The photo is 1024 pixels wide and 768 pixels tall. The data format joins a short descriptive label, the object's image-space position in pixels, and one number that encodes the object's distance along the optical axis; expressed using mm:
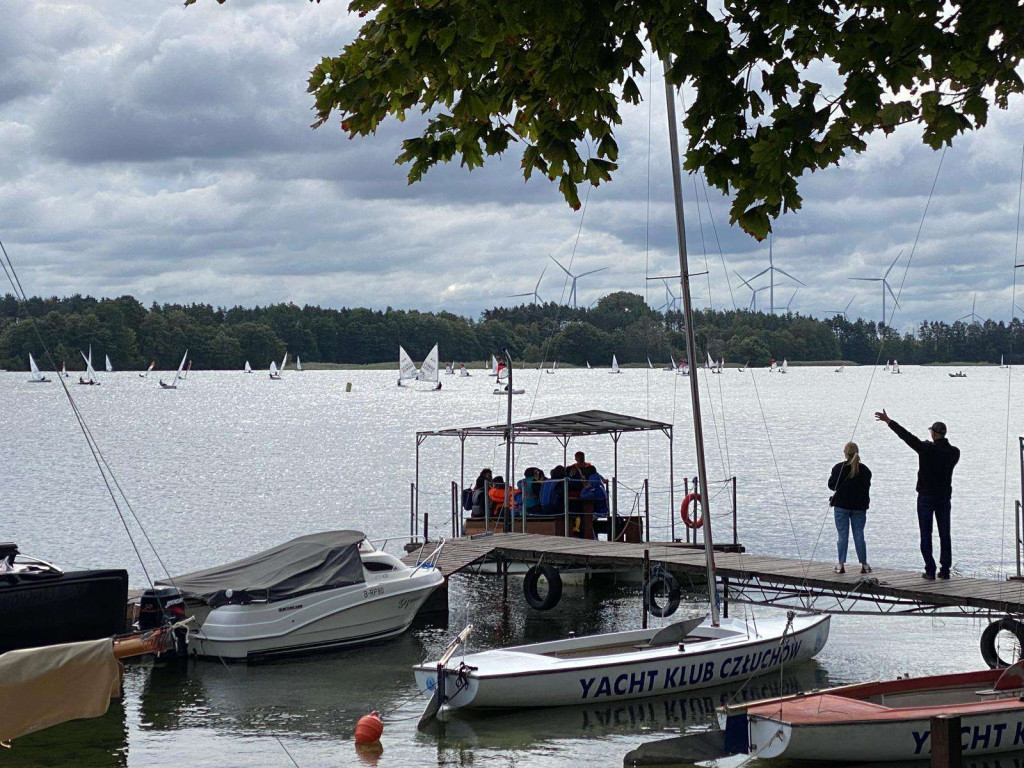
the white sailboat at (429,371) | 161762
